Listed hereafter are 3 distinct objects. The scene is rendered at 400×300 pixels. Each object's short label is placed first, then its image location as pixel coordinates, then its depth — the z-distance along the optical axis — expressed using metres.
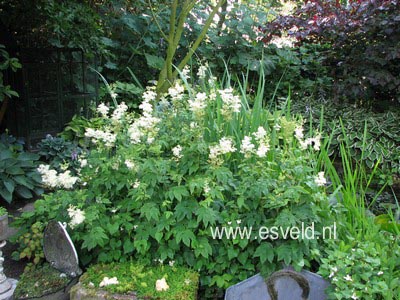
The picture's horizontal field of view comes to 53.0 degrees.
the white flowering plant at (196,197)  1.98
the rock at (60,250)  2.12
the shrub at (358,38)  4.17
